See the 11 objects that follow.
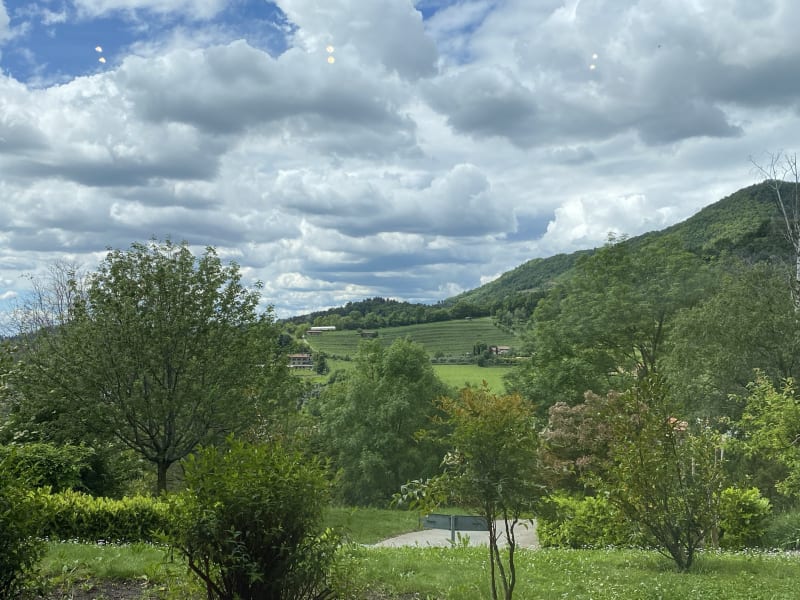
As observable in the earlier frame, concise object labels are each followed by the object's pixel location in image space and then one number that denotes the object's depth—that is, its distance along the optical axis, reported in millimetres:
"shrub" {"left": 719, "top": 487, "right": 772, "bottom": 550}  14969
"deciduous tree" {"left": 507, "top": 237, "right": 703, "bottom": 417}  31203
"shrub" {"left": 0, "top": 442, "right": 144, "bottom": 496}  14391
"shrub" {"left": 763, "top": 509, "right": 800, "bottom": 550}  14648
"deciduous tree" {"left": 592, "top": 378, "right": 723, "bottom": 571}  10117
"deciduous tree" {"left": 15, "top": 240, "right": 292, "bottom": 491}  17812
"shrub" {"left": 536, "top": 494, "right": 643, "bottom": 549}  14961
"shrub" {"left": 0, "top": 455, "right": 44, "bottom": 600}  5609
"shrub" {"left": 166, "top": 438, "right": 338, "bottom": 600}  5172
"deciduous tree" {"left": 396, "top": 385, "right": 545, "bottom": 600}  6934
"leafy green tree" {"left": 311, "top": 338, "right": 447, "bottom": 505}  36000
